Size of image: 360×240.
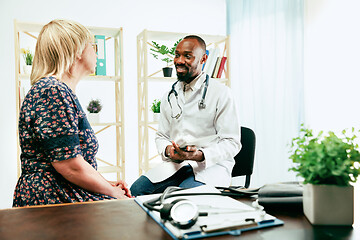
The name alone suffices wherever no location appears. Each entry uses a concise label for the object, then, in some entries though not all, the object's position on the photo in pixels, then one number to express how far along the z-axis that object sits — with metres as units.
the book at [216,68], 3.13
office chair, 2.03
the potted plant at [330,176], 0.70
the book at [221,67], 3.14
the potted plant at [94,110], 2.94
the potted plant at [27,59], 2.75
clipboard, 0.68
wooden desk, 0.69
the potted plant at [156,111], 3.01
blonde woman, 1.20
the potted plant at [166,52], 2.98
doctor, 1.80
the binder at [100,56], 2.90
